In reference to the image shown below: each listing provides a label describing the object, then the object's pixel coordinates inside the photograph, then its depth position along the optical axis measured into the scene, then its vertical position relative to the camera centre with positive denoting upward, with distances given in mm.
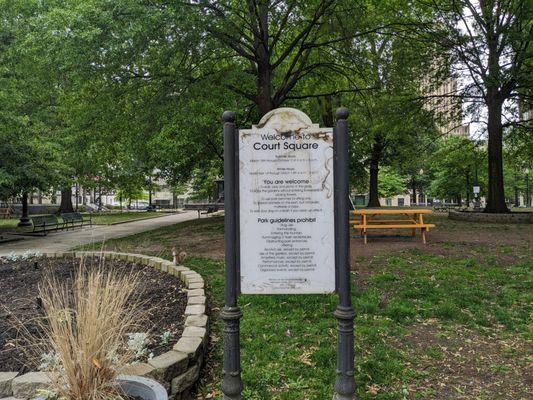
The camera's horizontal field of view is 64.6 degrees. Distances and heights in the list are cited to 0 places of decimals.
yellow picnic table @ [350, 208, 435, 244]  9516 -658
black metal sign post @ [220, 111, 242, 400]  2871 -550
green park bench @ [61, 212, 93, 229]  17397 -738
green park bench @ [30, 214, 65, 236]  15680 -818
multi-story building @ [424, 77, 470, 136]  18903 +4201
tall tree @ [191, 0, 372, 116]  10477 +4724
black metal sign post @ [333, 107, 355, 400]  2846 -481
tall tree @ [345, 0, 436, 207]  13539 +4224
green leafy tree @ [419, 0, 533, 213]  14320 +5359
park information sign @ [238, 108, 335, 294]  2951 -58
